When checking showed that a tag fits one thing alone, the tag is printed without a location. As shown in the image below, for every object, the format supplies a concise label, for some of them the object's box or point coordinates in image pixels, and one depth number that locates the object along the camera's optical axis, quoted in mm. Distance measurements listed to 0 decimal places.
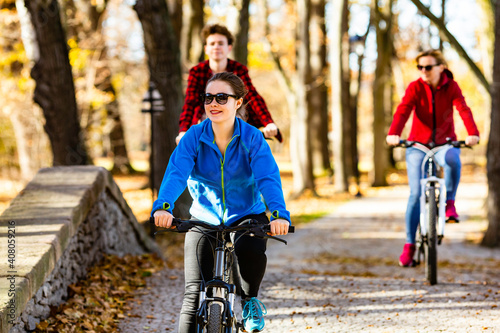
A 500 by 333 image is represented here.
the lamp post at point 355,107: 41828
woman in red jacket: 11836
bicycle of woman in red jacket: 11844
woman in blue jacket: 6797
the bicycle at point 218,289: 6133
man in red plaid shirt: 10805
